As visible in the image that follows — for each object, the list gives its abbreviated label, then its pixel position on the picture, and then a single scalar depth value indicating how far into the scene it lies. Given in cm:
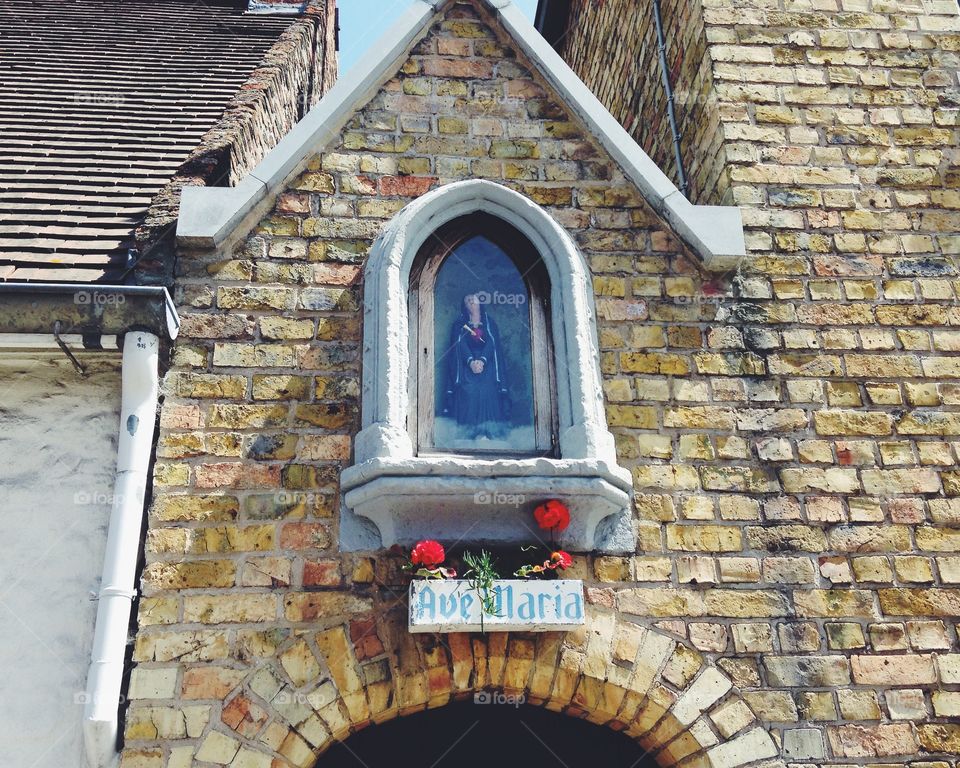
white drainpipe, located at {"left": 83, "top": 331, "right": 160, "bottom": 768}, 350
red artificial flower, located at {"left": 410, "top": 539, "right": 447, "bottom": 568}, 370
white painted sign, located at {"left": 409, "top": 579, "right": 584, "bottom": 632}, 364
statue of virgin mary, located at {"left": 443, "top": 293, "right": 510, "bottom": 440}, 425
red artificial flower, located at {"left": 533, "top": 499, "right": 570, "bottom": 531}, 384
